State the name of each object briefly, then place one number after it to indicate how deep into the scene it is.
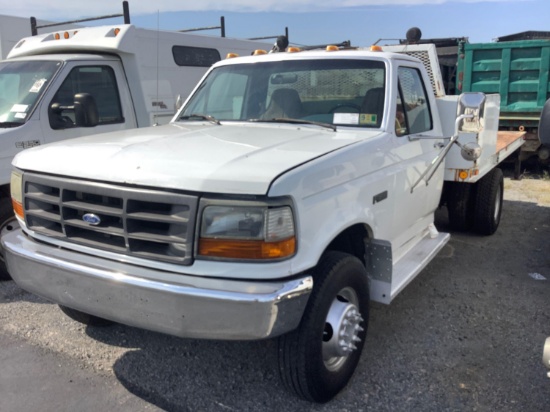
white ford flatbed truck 2.62
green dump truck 10.17
